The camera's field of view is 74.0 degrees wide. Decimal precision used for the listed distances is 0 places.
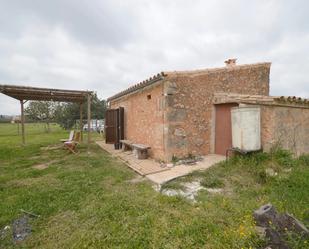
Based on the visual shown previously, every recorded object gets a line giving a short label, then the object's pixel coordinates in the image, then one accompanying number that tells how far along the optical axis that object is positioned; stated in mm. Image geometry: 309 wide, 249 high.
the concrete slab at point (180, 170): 5184
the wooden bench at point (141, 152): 7734
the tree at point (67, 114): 27062
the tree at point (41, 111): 26641
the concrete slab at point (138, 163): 6039
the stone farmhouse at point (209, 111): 6109
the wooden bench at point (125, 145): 9722
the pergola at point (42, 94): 8930
